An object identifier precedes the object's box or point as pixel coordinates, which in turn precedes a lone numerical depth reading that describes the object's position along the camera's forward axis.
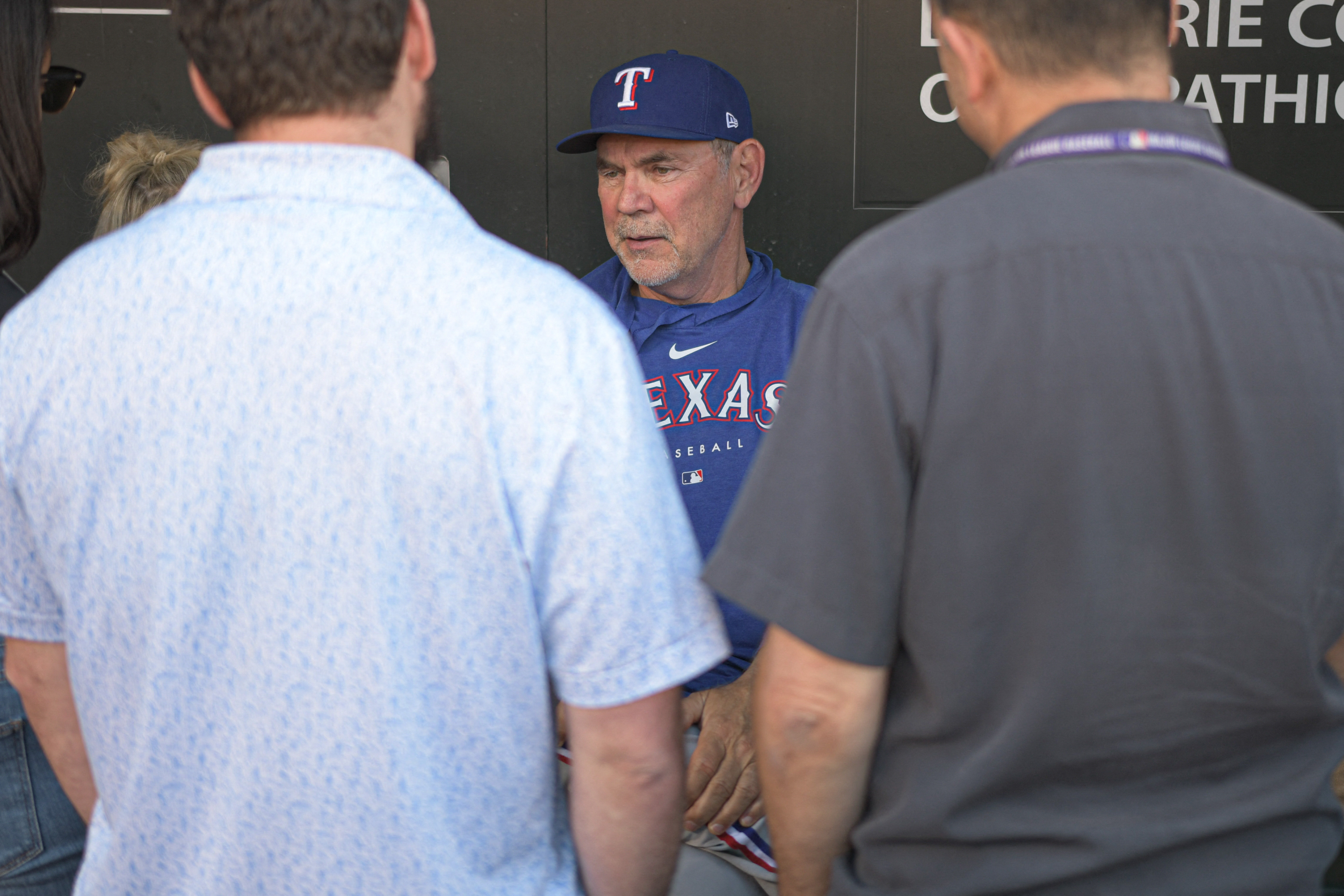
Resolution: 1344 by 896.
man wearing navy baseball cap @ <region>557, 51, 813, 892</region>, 4.80
